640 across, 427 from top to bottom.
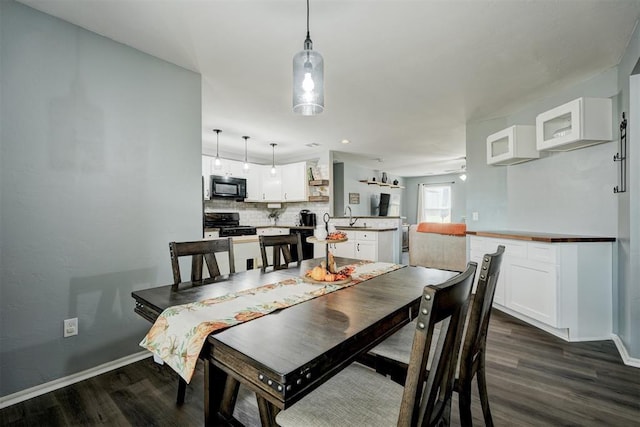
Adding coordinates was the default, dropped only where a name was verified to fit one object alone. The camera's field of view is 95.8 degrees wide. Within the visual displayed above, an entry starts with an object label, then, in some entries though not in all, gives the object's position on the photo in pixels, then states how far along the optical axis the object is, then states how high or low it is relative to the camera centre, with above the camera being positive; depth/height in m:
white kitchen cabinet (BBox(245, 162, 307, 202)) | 5.69 +0.58
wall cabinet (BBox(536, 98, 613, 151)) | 2.46 +0.79
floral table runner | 0.99 -0.40
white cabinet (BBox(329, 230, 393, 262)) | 4.99 -0.60
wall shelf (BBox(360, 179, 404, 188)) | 7.83 +0.84
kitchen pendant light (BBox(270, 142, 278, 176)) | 5.21 +1.19
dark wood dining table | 0.80 -0.41
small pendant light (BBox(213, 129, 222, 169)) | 4.32 +0.89
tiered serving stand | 1.64 -0.25
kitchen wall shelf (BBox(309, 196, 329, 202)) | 5.67 +0.26
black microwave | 4.89 +0.44
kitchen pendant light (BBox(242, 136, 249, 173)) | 4.73 +0.83
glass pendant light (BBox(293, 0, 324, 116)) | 1.54 +0.72
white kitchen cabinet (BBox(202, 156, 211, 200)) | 4.89 +0.55
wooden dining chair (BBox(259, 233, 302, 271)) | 2.19 -0.27
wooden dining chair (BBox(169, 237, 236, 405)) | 1.69 -0.28
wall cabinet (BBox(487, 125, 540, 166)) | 3.18 +0.76
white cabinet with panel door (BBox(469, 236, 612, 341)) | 2.51 -0.68
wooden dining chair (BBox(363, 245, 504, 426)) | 1.14 -0.67
